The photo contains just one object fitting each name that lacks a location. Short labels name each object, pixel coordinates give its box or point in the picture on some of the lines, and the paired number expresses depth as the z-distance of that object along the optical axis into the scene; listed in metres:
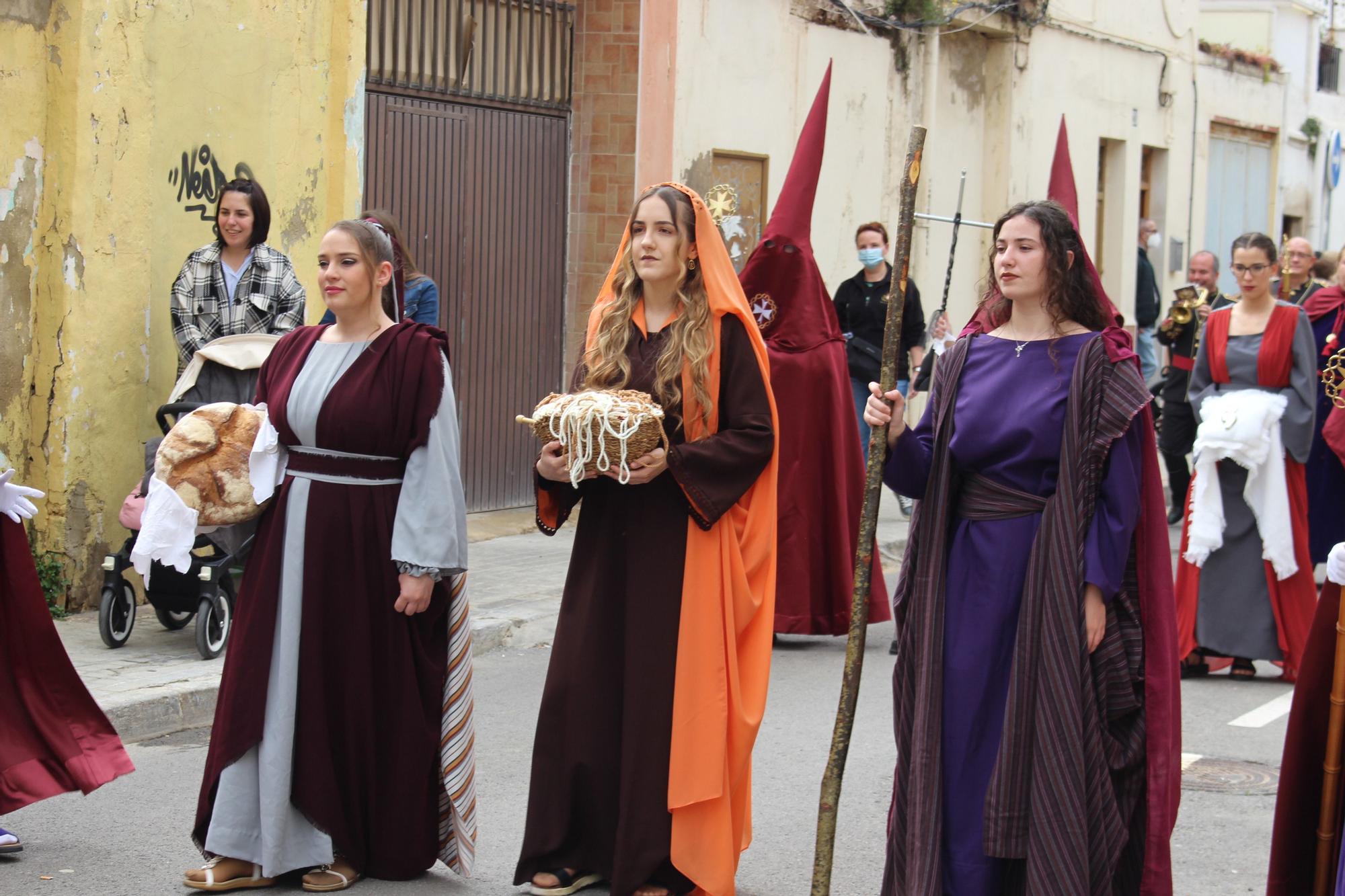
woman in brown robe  5.13
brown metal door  11.62
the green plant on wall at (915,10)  16.27
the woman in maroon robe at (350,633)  5.22
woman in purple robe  4.47
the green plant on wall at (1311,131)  25.55
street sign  26.12
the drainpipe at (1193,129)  21.75
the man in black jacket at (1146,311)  19.39
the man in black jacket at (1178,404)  13.87
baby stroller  8.08
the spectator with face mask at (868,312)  11.06
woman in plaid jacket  8.86
